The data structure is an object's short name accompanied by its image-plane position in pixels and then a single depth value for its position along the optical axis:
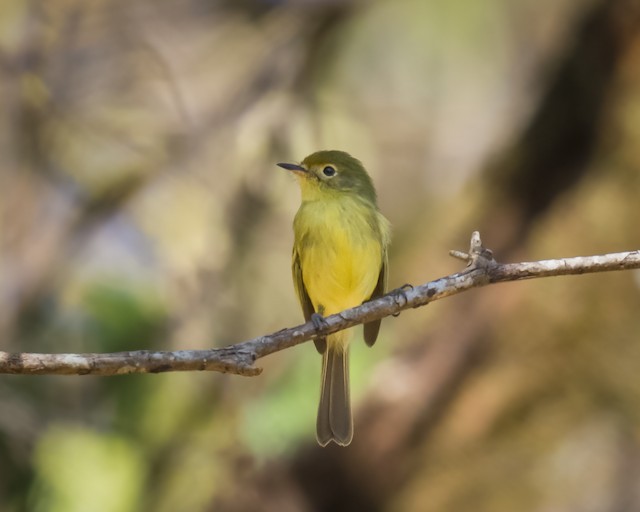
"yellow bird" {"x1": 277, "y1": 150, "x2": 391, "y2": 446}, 7.55
